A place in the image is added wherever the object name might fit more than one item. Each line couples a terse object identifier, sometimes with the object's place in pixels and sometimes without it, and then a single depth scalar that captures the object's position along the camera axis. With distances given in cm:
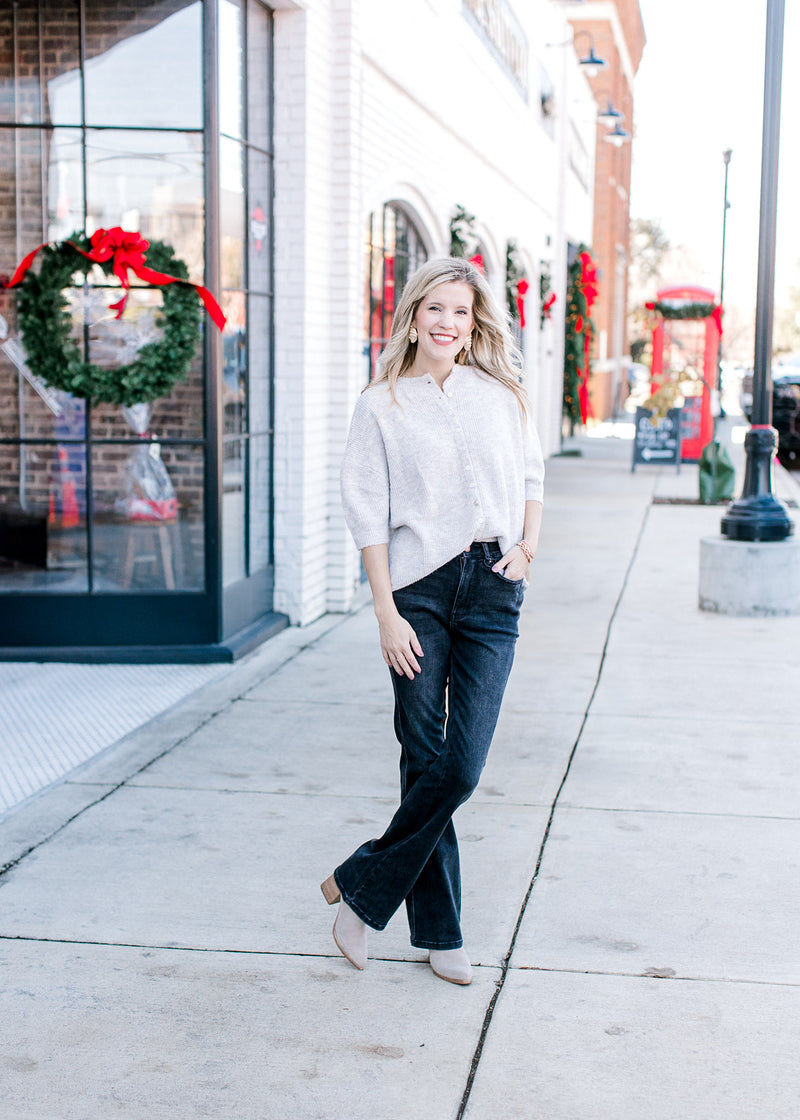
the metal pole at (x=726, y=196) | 2616
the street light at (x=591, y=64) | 2108
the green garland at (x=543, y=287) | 2041
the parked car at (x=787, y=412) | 2206
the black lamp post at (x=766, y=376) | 857
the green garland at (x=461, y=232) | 1263
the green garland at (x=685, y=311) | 2062
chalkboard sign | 1872
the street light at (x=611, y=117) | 2397
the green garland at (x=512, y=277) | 1659
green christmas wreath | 707
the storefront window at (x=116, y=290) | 702
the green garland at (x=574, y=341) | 2306
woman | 342
